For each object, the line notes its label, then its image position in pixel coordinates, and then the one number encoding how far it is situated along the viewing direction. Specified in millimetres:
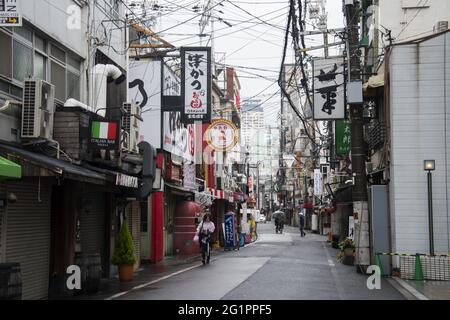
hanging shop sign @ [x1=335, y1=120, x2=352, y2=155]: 30891
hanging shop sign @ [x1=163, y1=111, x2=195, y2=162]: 28172
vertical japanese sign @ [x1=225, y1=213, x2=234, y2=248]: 34438
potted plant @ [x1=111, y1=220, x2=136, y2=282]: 17438
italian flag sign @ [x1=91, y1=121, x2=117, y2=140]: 16125
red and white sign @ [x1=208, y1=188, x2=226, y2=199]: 38584
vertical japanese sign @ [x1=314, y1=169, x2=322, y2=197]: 59734
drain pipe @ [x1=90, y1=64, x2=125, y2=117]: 19438
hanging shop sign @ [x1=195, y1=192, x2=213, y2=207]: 32703
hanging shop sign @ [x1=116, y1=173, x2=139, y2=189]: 16175
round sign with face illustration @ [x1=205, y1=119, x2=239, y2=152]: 33375
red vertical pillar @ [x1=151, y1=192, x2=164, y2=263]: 26641
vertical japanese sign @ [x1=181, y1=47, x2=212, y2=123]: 24766
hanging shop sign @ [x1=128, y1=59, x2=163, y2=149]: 27312
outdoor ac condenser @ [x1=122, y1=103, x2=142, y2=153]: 19406
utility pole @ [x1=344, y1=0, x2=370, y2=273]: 20125
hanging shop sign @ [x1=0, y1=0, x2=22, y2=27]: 12391
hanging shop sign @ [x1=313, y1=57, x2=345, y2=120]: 22422
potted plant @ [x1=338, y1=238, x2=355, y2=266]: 23872
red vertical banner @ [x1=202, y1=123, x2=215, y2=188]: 38219
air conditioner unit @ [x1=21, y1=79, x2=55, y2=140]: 13961
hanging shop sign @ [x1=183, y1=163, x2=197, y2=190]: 31453
